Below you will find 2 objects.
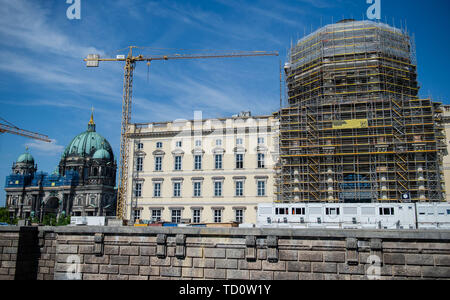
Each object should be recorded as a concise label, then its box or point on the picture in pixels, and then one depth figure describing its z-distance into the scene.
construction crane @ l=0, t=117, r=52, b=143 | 93.60
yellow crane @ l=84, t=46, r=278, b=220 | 61.97
